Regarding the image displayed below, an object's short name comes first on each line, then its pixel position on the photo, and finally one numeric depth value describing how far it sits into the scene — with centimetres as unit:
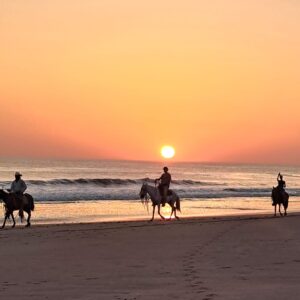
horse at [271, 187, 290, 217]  2641
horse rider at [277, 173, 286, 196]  2609
